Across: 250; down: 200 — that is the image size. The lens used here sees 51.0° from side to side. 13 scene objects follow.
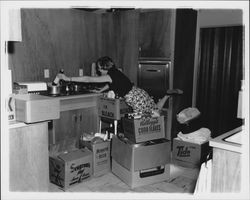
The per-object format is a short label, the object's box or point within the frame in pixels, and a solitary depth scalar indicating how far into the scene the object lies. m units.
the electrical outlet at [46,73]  3.89
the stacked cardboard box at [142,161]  2.76
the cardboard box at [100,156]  3.07
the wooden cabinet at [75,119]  3.62
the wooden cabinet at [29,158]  1.95
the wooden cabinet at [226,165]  1.60
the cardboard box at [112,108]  3.66
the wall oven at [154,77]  3.85
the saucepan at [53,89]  3.64
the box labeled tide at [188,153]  3.38
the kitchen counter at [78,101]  3.59
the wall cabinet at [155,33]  3.80
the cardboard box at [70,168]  2.72
